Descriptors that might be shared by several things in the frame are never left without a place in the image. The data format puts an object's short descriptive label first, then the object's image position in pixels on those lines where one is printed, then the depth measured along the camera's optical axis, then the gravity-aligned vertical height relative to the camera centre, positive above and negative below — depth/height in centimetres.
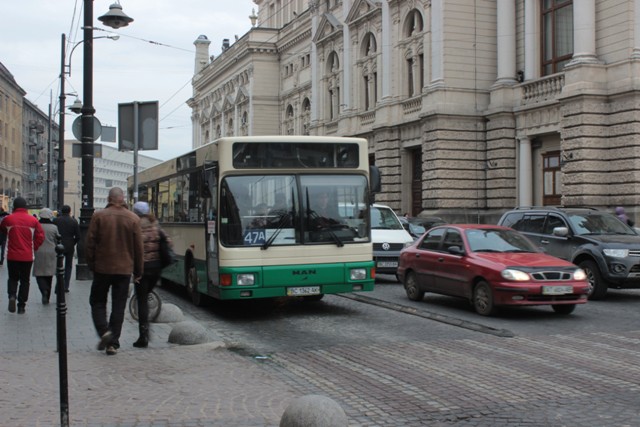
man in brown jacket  878 -42
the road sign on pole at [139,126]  1362 +166
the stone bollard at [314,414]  519 -129
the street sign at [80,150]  1817 +170
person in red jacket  1258 -43
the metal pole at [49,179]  3916 +214
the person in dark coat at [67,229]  1538 -15
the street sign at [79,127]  1755 +212
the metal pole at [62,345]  544 -89
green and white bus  1196 +7
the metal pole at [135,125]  1352 +167
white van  1923 -57
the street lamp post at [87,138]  1753 +186
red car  1213 -84
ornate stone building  2831 +547
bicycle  1128 -123
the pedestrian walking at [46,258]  1291 -60
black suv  1507 -42
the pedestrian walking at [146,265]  930 -55
